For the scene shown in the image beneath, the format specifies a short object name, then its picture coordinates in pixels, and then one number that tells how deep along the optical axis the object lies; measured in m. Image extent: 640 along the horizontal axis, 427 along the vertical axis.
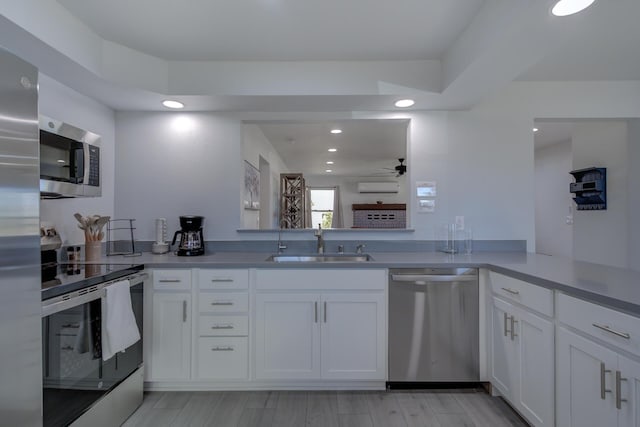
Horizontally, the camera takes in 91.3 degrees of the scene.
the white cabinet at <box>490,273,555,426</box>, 1.51
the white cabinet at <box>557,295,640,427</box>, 1.10
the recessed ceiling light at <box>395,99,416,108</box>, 2.39
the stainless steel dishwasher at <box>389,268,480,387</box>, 2.06
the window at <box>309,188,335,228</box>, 8.55
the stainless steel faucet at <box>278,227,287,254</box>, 2.65
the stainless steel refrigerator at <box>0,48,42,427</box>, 1.02
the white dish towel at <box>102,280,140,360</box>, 1.60
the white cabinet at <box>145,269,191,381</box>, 2.04
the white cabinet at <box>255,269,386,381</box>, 2.06
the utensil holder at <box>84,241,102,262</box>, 2.07
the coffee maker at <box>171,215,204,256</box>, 2.39
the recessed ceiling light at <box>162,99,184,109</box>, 2.40
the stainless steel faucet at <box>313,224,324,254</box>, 2.63
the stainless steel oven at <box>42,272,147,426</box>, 1.30
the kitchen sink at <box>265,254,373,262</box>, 2.58
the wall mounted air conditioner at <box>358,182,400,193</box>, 8.22
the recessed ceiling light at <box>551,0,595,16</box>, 1.37
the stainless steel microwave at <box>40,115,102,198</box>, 1.58
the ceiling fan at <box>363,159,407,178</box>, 6.27
